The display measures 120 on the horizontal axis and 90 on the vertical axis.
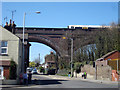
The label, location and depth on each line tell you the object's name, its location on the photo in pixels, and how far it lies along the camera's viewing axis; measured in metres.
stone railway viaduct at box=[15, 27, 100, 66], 60.56
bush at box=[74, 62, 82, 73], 46.69
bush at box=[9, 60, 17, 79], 24.23
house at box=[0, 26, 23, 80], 24.89
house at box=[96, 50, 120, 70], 39.56
